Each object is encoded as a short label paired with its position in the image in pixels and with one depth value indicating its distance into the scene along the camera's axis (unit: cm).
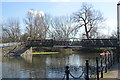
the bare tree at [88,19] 4662
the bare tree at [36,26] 5409
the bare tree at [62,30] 5600
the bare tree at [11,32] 5348
